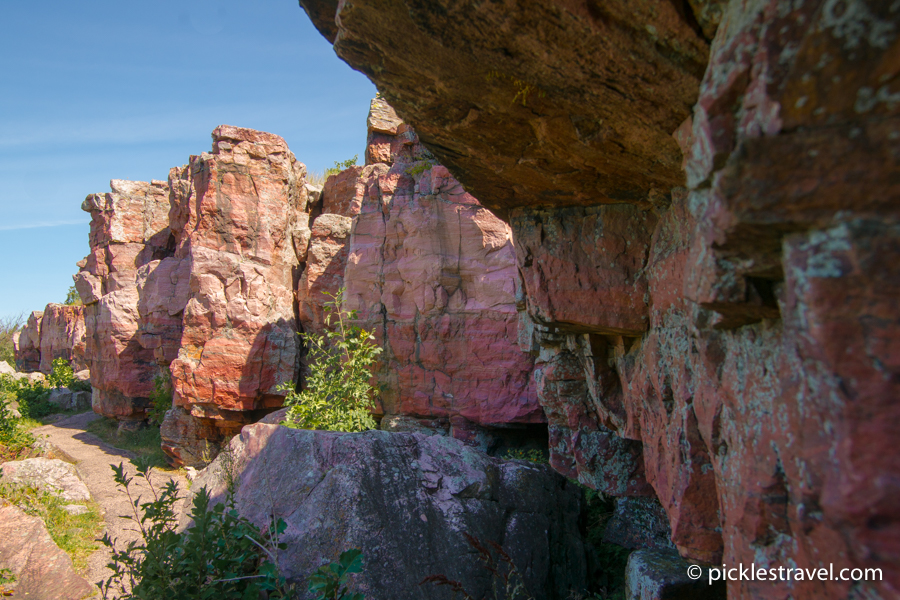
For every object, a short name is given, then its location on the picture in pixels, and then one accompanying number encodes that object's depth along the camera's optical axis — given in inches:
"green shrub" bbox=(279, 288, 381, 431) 257.3
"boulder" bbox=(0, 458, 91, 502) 284.4
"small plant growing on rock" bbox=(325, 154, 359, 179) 498.9
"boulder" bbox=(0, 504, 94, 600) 194.1
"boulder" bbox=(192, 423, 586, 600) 134.3
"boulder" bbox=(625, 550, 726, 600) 135.0
